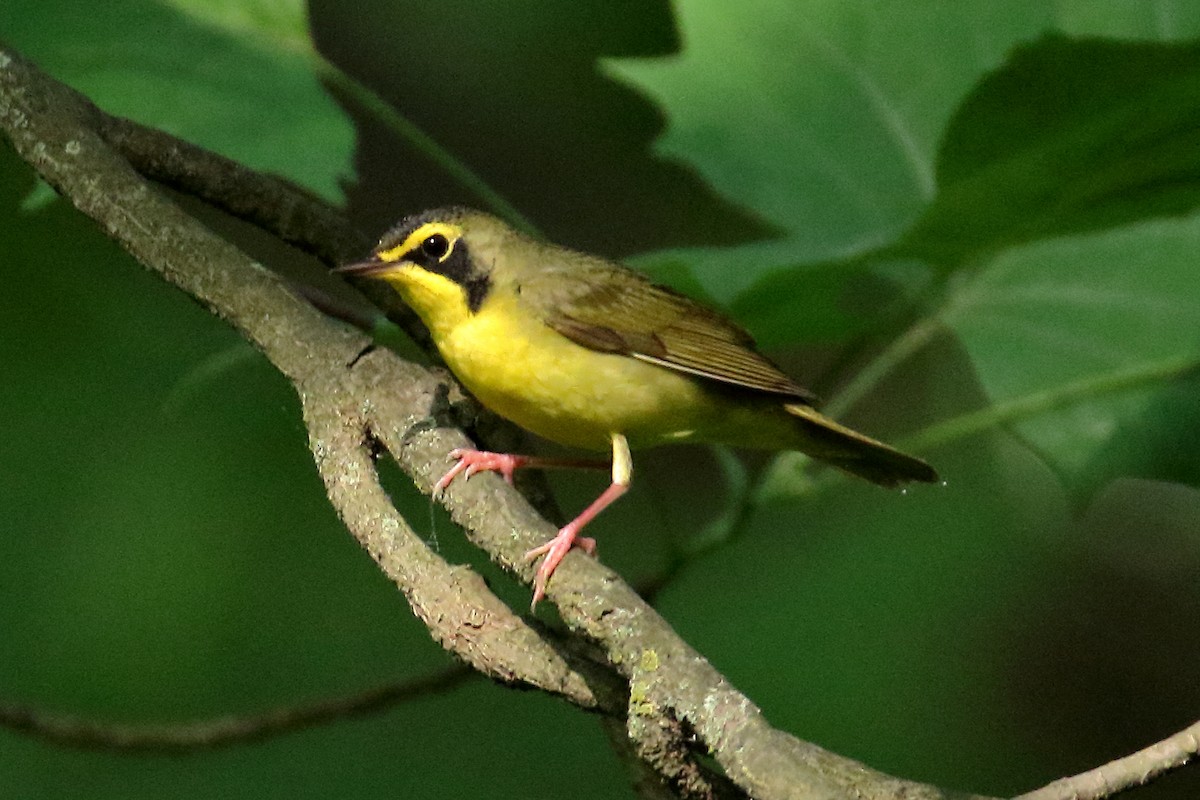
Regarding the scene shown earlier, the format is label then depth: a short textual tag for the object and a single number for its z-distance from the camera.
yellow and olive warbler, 6.11
